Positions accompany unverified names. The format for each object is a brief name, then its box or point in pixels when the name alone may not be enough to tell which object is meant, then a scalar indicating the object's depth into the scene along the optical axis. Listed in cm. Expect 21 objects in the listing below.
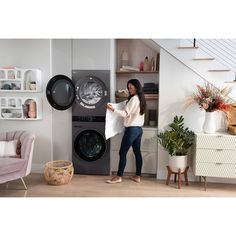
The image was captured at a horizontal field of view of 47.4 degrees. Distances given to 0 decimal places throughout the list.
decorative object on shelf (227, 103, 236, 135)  373
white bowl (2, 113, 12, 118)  425
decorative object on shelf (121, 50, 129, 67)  448
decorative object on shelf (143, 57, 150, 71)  438
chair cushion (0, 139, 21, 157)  363
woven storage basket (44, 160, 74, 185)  368
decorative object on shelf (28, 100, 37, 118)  417
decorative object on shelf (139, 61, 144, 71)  441
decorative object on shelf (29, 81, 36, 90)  413
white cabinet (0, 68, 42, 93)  410
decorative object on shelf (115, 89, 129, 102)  425
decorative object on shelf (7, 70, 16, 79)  411
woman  376
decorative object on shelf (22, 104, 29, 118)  419
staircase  377
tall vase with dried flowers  360
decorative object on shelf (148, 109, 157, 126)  439
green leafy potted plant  369
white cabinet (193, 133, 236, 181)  349
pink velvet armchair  328
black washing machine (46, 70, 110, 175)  409
